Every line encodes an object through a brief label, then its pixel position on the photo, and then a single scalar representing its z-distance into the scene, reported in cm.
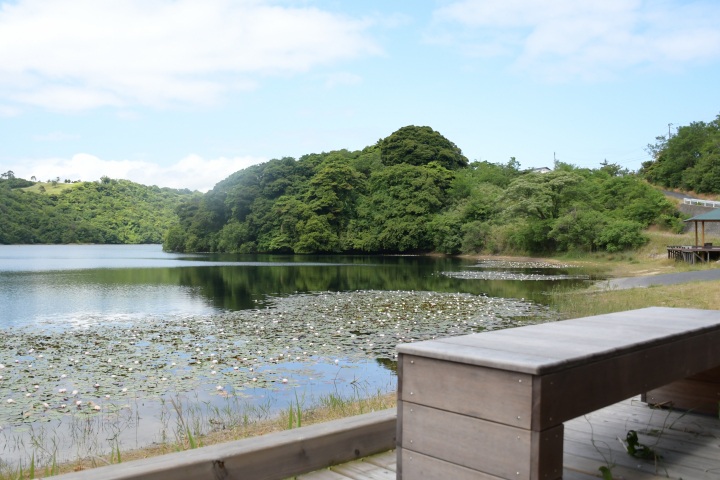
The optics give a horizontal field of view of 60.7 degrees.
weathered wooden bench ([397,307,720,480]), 230
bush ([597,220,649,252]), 3928
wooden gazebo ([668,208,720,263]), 3002
